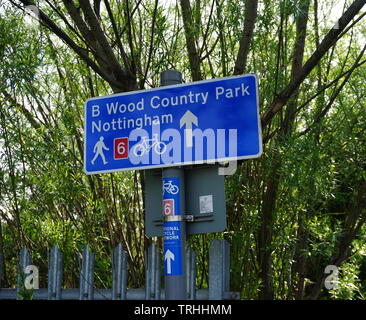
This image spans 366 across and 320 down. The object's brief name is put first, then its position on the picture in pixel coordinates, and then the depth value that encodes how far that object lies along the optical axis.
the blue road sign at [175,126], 2.38
